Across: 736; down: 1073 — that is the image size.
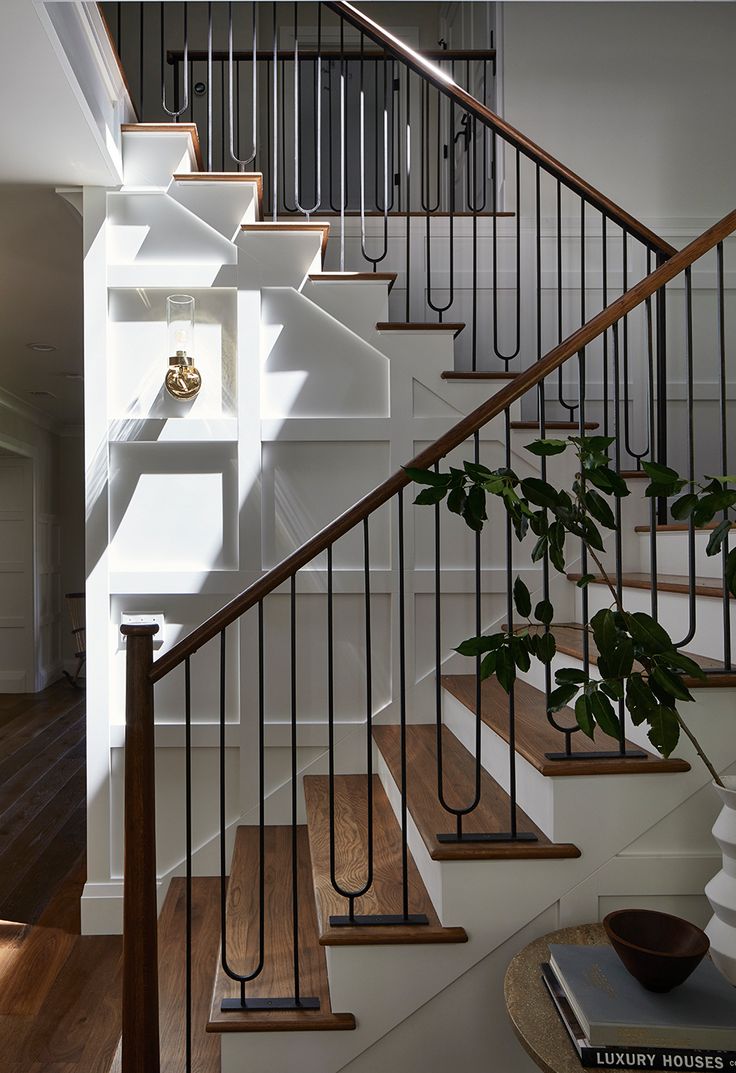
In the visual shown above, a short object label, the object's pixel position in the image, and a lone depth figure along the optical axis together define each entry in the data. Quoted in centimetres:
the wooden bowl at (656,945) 157
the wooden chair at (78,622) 828
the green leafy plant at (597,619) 165
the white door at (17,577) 818
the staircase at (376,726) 195
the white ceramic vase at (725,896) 166
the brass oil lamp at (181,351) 303
